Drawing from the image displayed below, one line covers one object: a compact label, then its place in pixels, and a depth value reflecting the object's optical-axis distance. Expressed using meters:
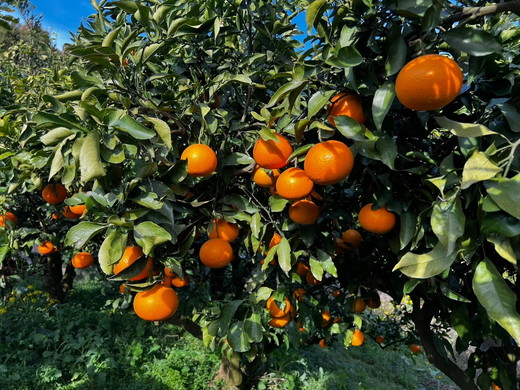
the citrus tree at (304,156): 0.76
